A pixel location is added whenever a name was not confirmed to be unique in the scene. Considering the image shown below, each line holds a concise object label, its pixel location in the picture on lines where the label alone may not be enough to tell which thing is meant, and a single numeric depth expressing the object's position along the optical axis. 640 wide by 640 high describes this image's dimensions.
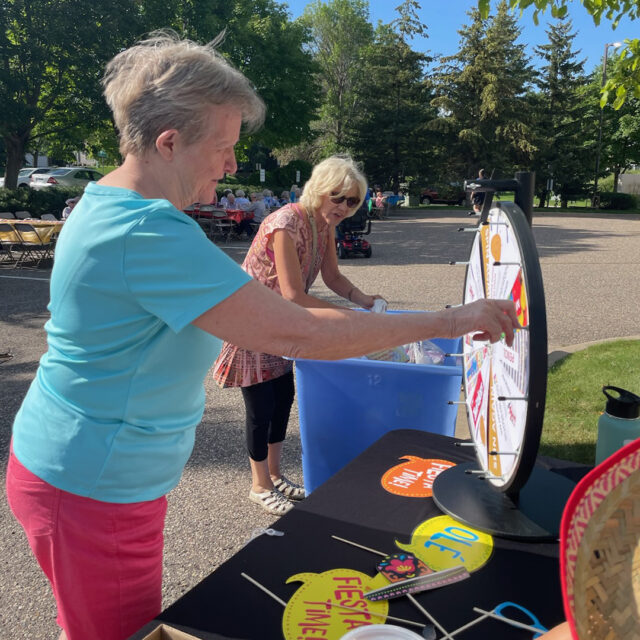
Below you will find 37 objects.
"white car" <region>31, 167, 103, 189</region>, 24.09
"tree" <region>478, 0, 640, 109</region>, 3.35
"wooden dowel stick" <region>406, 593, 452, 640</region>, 1.20
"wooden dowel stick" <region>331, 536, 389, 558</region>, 1.48
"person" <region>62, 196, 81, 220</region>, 12.16
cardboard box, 1.18
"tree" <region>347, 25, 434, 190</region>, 34.22
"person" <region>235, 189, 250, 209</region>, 16.25
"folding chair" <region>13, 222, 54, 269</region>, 10.62
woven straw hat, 0.62
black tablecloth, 1.24
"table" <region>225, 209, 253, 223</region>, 15.00
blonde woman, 2.42
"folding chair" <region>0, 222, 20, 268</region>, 10.62
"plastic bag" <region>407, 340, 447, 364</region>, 2.61
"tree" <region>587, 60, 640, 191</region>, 33.69
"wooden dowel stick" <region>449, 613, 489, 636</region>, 1.20
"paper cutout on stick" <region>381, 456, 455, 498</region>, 1.81
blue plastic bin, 2.38
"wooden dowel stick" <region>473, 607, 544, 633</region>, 1.20
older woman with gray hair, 1.09
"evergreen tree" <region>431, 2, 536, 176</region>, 34.34
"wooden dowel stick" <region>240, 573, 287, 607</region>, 1.30
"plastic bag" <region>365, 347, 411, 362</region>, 2.53
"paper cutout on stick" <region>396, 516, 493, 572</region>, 1.44
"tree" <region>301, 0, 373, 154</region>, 39.84
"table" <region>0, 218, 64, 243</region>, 10.73
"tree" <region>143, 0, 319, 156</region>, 20.25
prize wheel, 1.18
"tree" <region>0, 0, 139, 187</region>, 14.80
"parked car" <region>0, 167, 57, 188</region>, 26.82
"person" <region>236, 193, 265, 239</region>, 15.80
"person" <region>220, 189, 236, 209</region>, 16.17
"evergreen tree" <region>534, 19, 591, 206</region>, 34.75
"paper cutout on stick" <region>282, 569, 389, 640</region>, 1.23
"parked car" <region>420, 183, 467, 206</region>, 34.62
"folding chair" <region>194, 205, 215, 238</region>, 15.21
